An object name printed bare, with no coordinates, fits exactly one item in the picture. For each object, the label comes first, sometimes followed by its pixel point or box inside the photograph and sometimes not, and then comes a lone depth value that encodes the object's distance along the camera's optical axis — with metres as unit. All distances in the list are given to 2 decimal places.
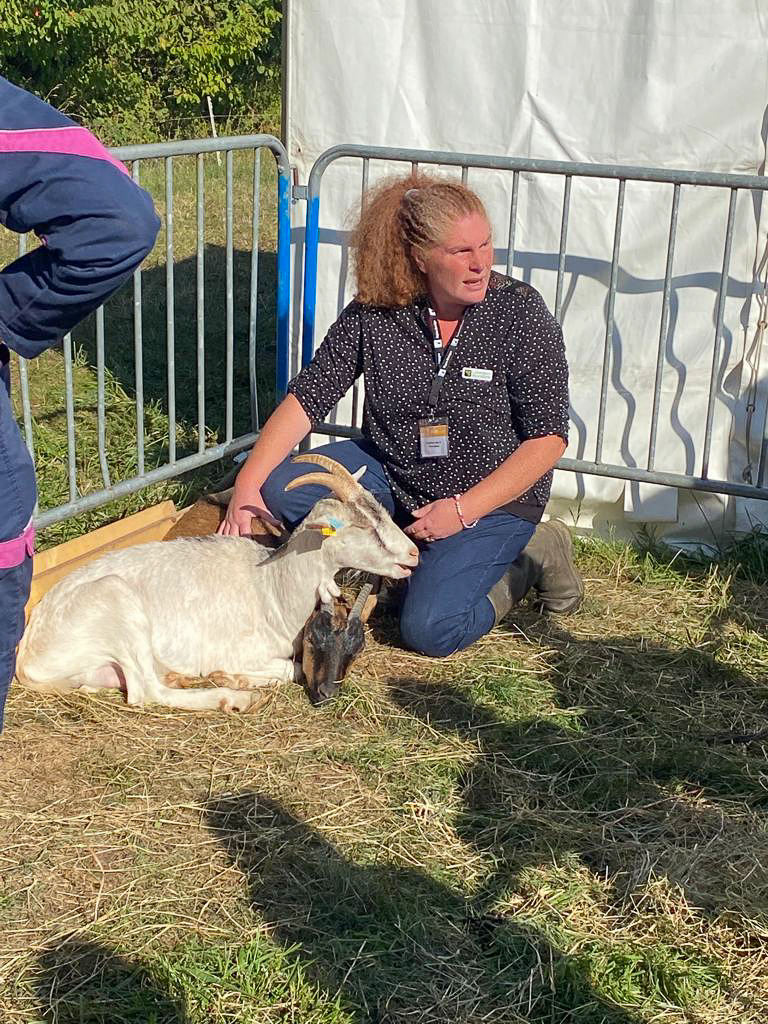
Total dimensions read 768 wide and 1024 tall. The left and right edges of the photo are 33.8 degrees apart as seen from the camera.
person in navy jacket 2.26
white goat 4.55
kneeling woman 4.75
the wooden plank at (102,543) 4.95
